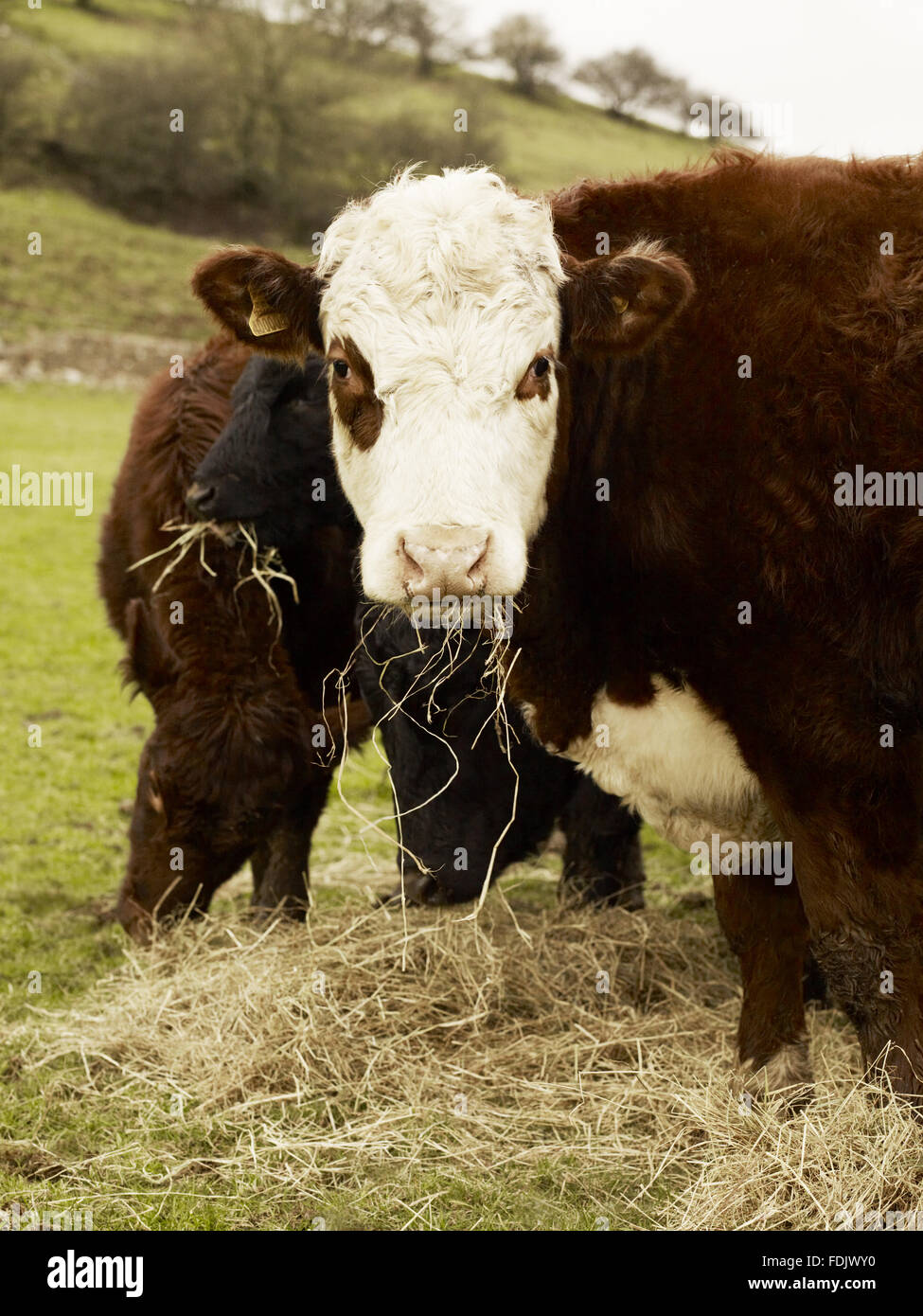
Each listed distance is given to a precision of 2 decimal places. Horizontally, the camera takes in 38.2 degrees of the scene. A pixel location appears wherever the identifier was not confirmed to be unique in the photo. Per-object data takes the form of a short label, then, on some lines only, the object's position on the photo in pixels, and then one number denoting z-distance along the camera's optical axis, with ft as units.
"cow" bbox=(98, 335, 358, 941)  16.85
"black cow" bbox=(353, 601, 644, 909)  14.96
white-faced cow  10.74
